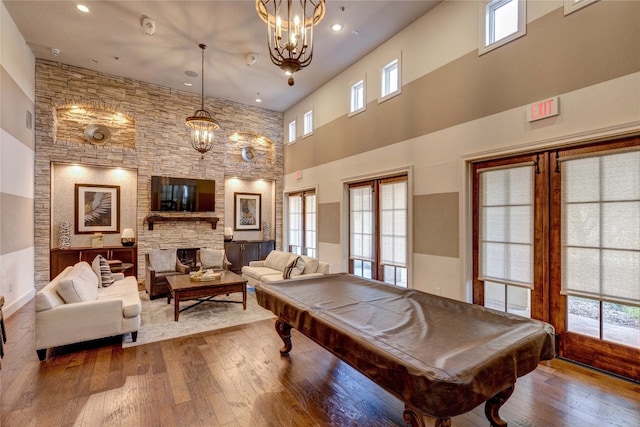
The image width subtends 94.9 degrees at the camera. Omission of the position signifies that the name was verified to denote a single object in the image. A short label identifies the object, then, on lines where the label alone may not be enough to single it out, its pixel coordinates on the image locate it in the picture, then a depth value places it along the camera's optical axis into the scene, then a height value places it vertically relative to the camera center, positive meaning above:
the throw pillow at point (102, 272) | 4.54 -0.93
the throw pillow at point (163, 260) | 5.77 -0.93
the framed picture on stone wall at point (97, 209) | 6.36 +0.08
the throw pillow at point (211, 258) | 6.18 -0.96
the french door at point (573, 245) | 2.72 -0.32
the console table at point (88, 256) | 5.84 -0.91
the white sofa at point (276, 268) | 5.22 -1.07
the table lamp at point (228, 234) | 7.79 -0.56
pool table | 1.36 -0.75
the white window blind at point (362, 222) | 5.72 -0.17
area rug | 3.83 -1.59
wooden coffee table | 4.33 -1.15
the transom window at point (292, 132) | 8.27 +2.33
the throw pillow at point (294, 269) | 5.09 -0.97
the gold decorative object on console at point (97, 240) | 6.31 -0.60
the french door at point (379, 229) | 5.04 -0.28
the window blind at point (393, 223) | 4.98 -0.16
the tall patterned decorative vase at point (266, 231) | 8.48 -0.51
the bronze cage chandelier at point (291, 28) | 2.50 +1.61
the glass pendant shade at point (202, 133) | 5.46 +1.51
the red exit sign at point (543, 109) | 3.08 +1.14
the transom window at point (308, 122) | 7.57 +2.39
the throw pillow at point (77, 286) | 3.31 -0.89
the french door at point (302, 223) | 7.49 -0.25
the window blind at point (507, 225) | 3.39 -0.13
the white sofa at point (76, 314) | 3.12 -1.15
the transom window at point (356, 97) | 5.91 +2.40
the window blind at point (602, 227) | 2.69 -0.11
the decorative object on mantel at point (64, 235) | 5.96 -0.47
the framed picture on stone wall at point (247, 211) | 8.22 +0.07
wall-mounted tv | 6.82 +0.45
